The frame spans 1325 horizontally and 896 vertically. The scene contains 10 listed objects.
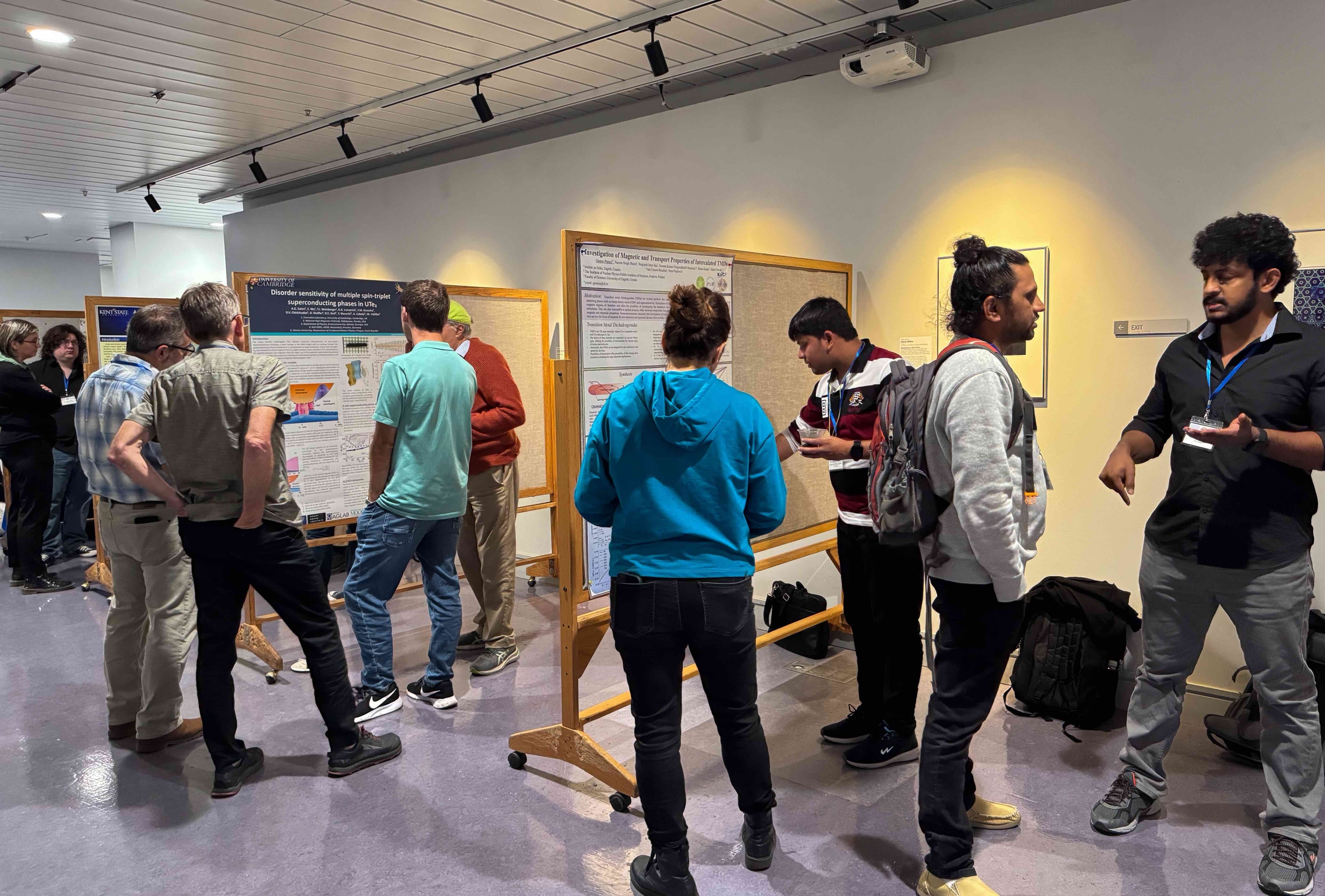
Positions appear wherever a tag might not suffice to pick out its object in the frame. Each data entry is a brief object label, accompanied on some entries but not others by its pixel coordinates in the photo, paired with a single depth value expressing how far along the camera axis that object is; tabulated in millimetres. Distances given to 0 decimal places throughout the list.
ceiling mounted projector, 3719
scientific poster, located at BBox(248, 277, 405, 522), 3787
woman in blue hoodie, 2012
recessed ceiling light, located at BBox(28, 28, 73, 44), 3992
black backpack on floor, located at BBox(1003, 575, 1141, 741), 3244
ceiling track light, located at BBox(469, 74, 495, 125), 4652
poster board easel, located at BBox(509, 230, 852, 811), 2674
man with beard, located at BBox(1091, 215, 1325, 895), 2230
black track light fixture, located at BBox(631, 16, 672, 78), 3887
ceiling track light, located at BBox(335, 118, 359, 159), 5566
